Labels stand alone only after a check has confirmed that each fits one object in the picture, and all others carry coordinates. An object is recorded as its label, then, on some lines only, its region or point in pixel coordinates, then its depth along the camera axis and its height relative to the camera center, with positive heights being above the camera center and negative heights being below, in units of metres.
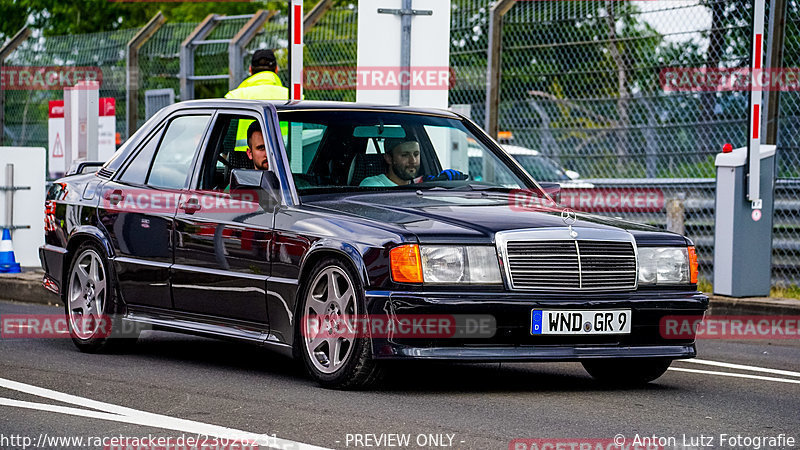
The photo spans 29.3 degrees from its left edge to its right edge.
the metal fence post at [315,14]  17.14 +1.66
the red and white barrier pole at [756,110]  12.22 +0.48
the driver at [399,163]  8.40 +0.00
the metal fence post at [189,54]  18.53 +1.29
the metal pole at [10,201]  15.38 -0.45
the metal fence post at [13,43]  22.05 +1.63
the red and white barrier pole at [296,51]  12.20 +0.88
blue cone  14.66 -0.99
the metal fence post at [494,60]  15.47 +1.06
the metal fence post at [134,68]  19.59 +1.17
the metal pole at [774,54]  13.17 +1.00
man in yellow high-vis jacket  11.54 +0.60
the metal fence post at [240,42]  17.80 +1.37
